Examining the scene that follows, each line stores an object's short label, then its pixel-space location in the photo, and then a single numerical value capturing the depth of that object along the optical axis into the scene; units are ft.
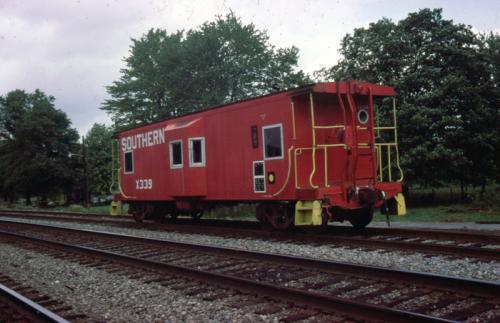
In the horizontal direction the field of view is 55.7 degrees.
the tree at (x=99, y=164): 212.84
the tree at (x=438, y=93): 62.39
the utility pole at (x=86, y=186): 131.15
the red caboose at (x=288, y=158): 34.01
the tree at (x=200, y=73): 121.39
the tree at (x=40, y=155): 161.07
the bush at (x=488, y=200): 52.06
